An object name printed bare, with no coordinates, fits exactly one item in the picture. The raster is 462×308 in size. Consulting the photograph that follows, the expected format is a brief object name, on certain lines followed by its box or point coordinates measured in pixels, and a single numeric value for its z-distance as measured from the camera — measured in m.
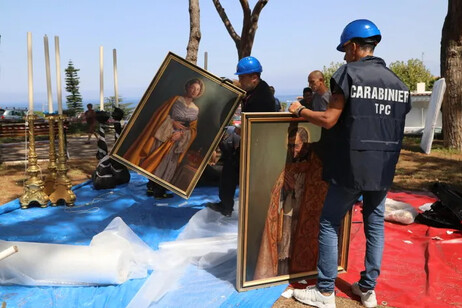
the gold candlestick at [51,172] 5.25
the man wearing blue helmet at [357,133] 2.45
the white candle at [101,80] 4.97
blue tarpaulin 2.83
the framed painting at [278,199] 2.81
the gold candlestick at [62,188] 5.07
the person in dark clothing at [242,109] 3.98
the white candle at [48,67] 4.57
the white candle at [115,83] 5.24
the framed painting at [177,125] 3.99
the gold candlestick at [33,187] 4.96
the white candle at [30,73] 4.51
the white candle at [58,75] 4.67
